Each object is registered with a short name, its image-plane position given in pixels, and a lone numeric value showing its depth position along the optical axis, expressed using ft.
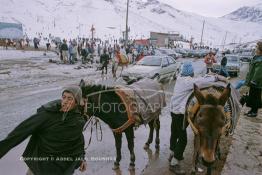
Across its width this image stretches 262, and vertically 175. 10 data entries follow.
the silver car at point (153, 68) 52.44
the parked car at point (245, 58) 152.85
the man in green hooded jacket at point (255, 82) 24.06
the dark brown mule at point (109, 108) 16.76
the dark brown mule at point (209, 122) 12.78
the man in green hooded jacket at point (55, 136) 11.03
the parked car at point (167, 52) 122.32
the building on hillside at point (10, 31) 111.75
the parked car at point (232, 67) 74.77
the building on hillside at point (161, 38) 238.76
